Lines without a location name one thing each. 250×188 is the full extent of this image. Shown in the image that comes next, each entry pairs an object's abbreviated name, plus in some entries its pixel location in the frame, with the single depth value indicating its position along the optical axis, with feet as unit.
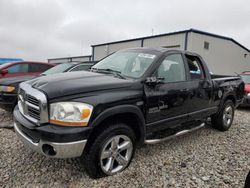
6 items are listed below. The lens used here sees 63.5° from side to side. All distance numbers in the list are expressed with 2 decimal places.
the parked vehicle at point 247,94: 25.35
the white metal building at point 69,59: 99.57
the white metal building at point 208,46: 47.91
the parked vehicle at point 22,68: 22.28
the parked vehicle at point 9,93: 14.65
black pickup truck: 7.57
